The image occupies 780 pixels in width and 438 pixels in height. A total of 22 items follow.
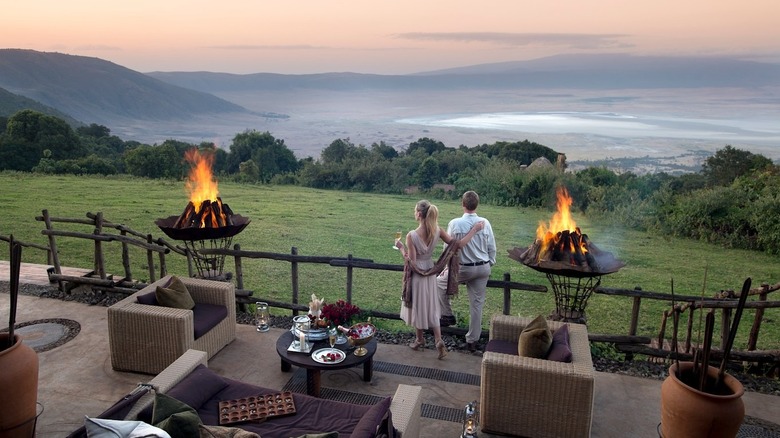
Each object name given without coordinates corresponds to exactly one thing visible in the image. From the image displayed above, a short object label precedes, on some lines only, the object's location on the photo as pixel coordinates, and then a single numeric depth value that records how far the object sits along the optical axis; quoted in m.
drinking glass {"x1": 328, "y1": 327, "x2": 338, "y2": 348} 5.38
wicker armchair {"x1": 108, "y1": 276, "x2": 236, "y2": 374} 5.55
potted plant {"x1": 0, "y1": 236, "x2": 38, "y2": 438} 3.91
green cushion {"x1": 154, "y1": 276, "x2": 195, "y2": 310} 5.90
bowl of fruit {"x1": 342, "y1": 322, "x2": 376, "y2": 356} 5.37
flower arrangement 5.55
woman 5.84
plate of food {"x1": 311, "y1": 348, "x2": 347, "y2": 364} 5.13
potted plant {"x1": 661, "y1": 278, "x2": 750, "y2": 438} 3.32
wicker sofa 3.54
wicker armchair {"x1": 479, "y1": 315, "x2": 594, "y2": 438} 4.52
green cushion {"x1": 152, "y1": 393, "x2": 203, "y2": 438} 3.06
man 6.14
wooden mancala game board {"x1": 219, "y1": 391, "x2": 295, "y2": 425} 3.93
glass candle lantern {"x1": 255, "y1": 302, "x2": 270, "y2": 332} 6.88
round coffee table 5.06
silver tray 5.47
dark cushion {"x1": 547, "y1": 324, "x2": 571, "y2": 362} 4.70
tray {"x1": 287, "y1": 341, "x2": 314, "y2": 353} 5.30
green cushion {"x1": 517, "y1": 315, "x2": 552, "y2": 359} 4.82
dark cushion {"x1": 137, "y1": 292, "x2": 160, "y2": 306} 5.91
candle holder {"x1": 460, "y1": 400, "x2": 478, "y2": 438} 4.25
